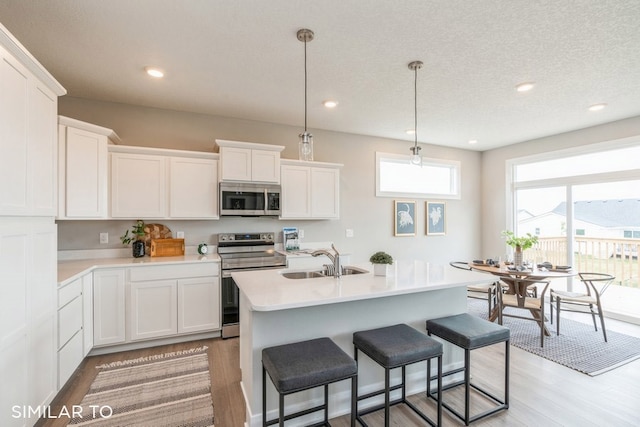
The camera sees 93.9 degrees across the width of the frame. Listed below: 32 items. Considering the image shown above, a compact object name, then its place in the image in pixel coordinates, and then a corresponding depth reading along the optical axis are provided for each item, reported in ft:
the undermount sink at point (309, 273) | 8.24
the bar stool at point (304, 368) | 4.99
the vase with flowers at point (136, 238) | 11.29
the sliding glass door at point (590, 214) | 13.46
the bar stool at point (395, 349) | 5.80
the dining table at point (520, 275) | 11.35
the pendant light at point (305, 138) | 7.22
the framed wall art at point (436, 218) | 17.92
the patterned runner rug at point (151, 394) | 6.77
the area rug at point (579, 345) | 9.42
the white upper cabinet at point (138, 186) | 10.70
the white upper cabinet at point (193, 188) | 11.45
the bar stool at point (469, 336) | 6.53
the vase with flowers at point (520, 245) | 12.69
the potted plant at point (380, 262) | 7.63
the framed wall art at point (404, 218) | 16.97
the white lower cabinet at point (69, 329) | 7.38
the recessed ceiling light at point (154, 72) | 8.96
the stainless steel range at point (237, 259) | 11.13
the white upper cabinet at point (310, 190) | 13.35
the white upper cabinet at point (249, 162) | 11.80
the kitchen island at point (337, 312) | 6.14
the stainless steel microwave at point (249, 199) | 11.89
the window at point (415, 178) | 16.88
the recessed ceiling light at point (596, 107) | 11.66
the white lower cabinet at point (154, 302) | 9.67
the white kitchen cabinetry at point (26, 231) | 5.27
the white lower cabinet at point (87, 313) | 8.82
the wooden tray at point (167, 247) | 11.65
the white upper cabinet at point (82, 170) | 9.02
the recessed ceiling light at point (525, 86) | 9.91
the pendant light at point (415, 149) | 8.68
